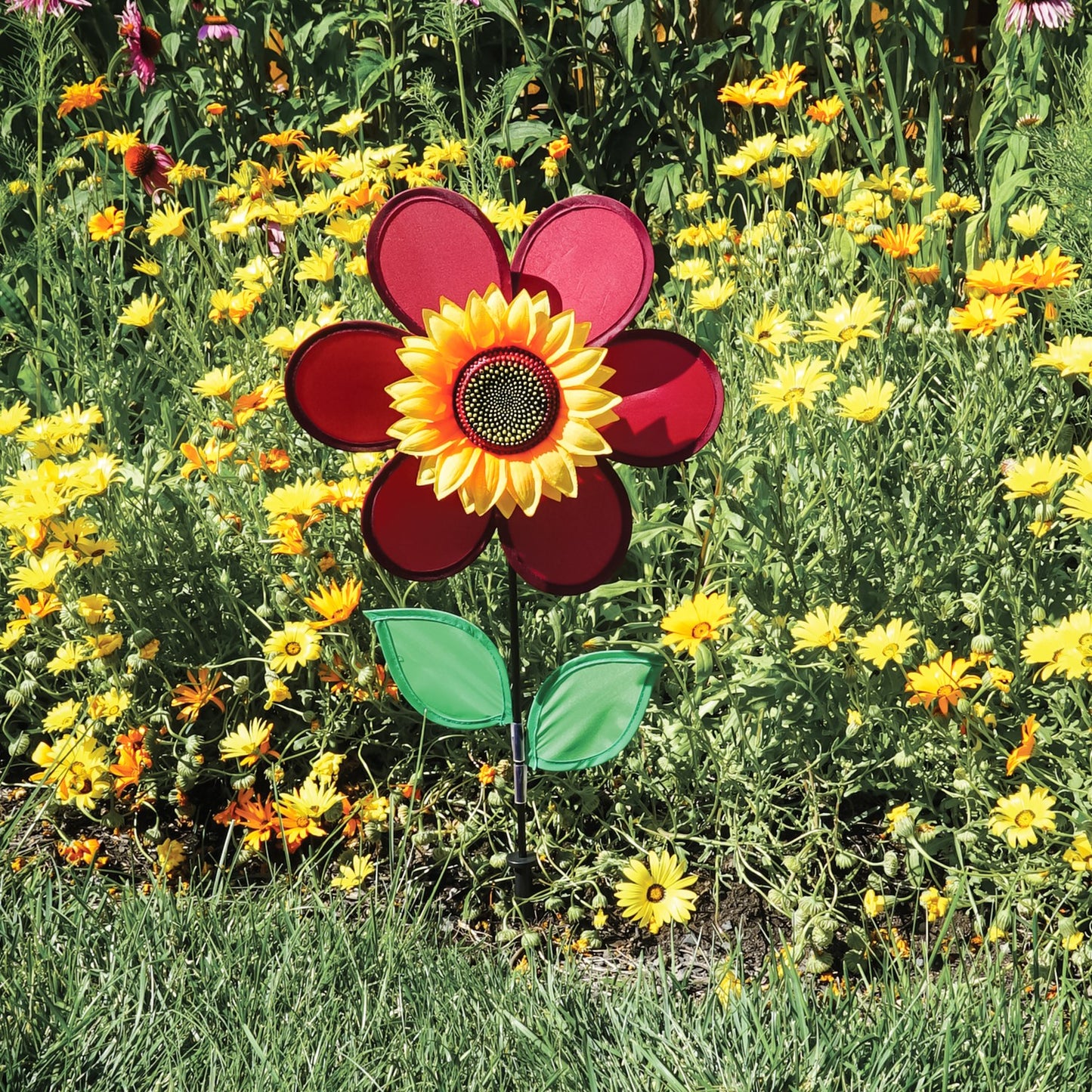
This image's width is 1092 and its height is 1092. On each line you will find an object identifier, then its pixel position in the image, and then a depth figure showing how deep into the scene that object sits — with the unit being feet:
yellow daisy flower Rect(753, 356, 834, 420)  9.30
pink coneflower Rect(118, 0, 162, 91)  13.55
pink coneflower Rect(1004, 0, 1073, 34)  11.05
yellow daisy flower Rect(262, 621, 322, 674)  9.63
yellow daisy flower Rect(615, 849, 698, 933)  9.19
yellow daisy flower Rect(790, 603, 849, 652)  9.04
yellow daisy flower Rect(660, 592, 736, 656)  9.13
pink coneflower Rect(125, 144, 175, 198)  11.77
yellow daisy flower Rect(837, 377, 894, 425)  9.23
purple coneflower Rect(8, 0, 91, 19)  11.11
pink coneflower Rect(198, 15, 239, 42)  13.58
